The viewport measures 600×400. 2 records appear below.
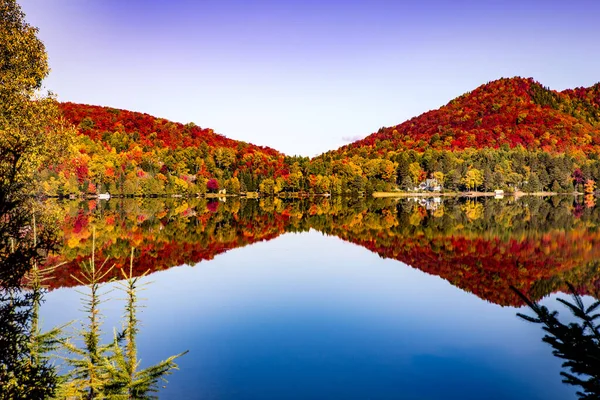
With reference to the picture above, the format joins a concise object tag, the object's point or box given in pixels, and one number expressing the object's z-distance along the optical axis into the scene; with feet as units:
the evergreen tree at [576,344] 14.73
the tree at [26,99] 65.36
